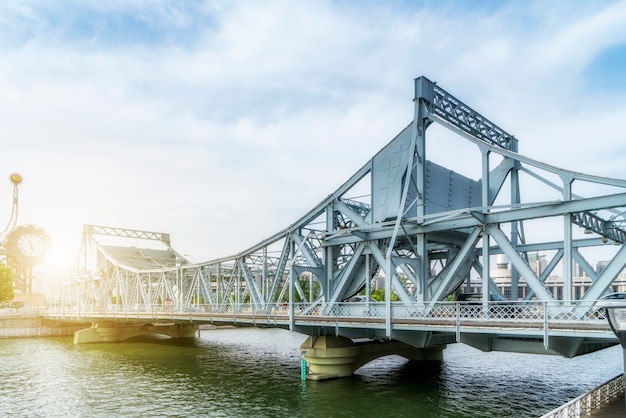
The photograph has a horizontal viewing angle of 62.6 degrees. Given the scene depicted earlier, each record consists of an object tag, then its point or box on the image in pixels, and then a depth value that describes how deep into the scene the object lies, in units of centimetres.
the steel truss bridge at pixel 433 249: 2350
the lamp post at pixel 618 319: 1628
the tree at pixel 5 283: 9449
